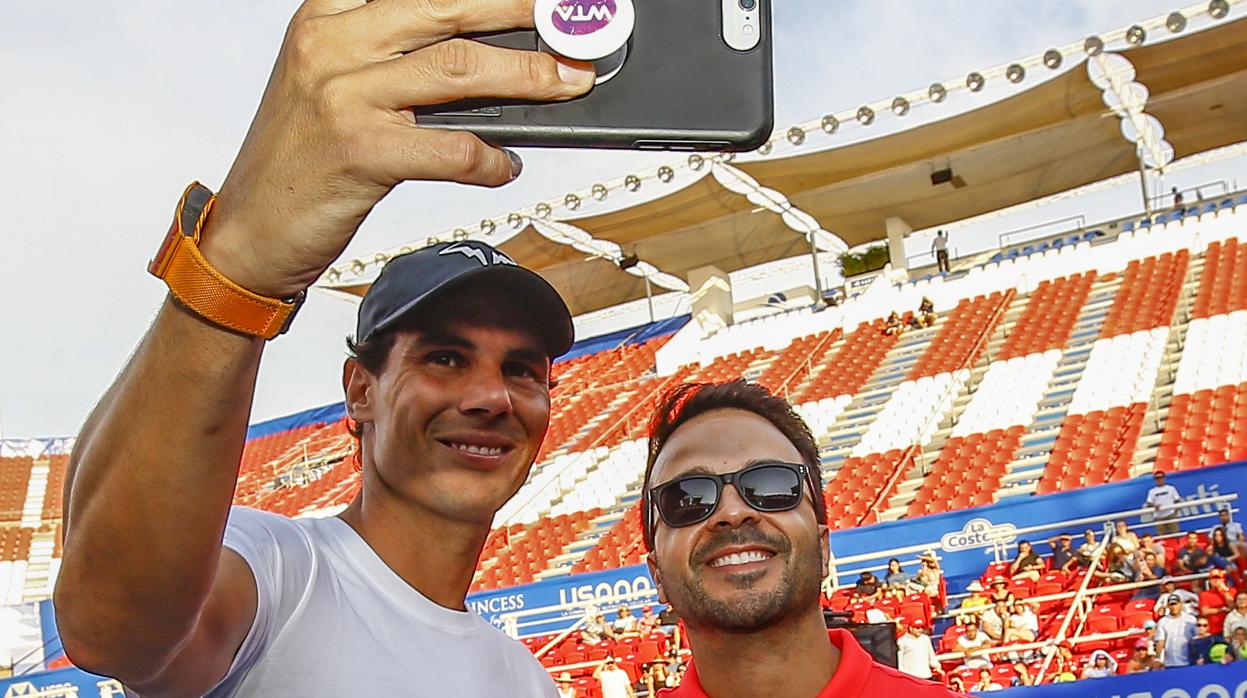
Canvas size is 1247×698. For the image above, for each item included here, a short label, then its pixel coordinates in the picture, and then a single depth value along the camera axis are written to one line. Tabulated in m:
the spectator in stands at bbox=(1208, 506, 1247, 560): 7.94
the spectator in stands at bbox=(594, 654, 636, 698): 8.74
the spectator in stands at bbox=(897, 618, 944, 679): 7.80
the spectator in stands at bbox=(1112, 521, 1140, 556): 8.49
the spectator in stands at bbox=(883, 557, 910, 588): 8.92
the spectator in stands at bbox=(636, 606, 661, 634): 9.63
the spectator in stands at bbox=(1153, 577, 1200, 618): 7.56
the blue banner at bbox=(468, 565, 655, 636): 9.96
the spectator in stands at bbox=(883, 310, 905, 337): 18.02
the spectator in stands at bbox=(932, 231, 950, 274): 19.88
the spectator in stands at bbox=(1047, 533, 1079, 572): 8.85
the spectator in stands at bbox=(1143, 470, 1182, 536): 8.55
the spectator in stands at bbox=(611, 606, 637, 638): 9.59
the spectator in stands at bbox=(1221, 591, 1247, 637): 7.14
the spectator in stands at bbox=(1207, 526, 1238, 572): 7.91
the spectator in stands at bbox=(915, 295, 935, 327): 17.77
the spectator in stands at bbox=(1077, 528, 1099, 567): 8.70
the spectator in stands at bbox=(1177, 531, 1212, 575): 8.00
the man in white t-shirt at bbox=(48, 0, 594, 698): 0.79
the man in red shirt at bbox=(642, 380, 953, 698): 2.23
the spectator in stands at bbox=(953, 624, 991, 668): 7.94
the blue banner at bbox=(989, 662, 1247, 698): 5.71
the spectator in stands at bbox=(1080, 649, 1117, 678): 7.52
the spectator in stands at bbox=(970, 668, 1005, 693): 7.69
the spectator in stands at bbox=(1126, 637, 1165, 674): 7.36
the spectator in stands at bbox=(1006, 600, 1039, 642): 8.09
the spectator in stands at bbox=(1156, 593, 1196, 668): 7.39
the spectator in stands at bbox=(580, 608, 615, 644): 9.73
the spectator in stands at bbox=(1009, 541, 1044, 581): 8.94
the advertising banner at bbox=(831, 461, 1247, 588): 8.95
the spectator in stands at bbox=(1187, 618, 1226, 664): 7.41
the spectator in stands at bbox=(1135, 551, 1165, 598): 8.27
